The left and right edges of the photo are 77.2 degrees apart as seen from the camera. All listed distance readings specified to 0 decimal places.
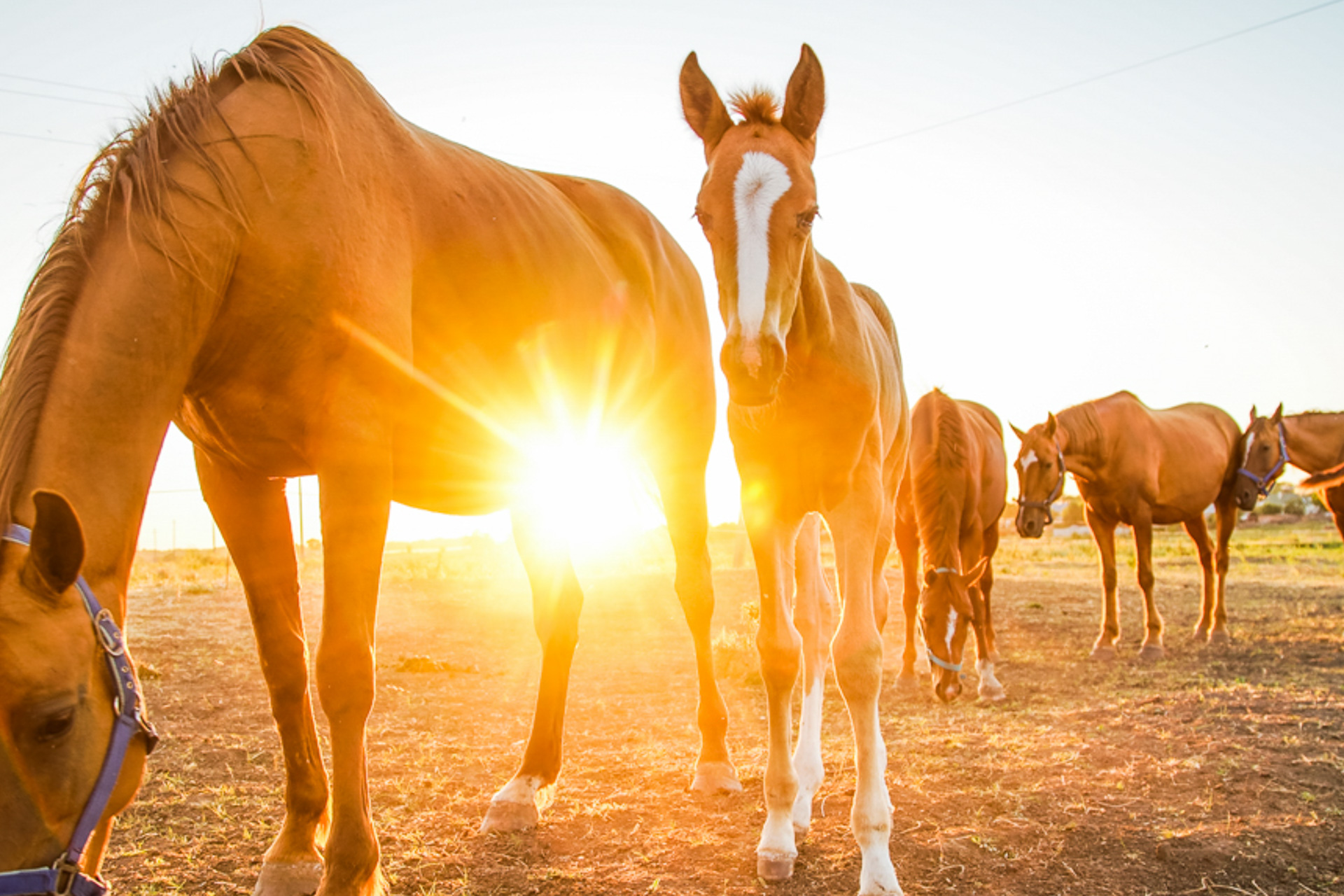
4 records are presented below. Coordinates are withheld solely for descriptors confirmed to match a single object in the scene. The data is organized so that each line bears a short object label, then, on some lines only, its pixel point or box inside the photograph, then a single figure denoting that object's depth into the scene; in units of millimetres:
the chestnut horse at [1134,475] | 10328
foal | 2957
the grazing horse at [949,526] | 6789
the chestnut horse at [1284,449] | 12547
